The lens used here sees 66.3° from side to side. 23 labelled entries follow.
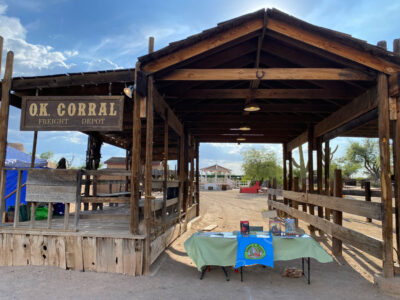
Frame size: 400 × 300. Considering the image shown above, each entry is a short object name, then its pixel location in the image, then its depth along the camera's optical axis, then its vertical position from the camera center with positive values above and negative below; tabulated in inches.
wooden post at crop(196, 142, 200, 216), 530.6 +10.8
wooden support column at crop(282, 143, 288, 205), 528.4 +9.5
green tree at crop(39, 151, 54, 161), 2184.5 +131.2
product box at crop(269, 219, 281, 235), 207.3 -33.4
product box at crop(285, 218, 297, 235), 206.7 -32.5
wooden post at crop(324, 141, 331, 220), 370.3 +17.8
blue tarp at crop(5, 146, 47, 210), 418.6 -0.6
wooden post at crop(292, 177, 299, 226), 425.2 -12.4
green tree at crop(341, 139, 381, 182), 1691.8 +141.9
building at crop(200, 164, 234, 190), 1712.7 -28.9
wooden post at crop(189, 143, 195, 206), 475.2 +1.8
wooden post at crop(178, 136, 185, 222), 377.8 +17.2
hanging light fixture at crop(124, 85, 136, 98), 210.2 +58.4
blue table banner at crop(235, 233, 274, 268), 192.4 -46.4
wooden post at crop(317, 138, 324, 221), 356.5 +5.3
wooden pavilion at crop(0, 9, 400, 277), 206.1 +72.6
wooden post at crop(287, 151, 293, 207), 500.9 +7.7
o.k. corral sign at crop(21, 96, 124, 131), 213.8 +42.6
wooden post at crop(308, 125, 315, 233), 388.2 +28.0
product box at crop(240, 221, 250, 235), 204.5 -33.7
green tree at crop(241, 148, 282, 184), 1509.6 +64.1
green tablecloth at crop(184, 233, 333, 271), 194.1 -46.4
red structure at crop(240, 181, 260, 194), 1286.9 -49.3
